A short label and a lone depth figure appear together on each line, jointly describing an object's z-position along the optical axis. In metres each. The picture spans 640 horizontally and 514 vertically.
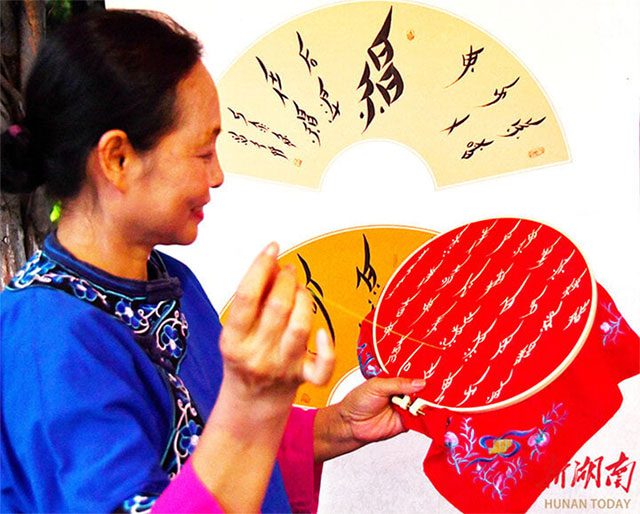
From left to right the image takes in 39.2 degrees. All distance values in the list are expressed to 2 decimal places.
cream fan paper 1.81
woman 0.77
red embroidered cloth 1.13
